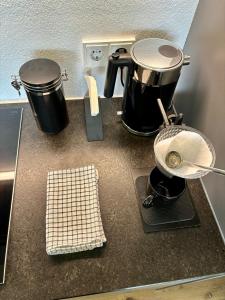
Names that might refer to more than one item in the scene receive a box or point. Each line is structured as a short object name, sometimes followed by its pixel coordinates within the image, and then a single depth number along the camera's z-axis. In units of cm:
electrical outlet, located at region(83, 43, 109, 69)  66
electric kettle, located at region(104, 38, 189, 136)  54
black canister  56
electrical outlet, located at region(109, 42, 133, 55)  67
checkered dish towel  51
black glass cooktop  55
